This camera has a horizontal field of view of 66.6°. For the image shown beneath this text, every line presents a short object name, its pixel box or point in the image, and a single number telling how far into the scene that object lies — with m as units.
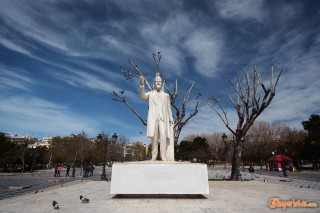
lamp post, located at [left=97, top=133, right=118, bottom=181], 22.24
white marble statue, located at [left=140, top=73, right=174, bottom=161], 9.44
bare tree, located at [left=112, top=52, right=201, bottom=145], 23.67
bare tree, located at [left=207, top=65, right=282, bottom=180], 18.11
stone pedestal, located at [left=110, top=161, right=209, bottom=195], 8.41
